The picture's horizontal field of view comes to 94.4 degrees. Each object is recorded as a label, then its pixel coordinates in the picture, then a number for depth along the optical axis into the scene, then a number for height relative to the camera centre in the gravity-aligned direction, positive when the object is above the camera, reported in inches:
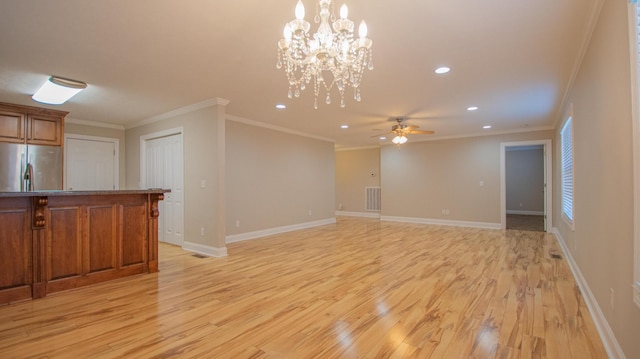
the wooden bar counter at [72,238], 112.0 -24.2
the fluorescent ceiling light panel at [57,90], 142.9 +47.2
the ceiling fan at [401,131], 225.8 +37.9
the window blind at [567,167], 156.5 +7.3
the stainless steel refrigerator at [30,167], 181.5 +9.7
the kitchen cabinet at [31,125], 180.9 +36.9
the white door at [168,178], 208.3 +2.9
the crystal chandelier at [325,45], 78.3 +39.3
